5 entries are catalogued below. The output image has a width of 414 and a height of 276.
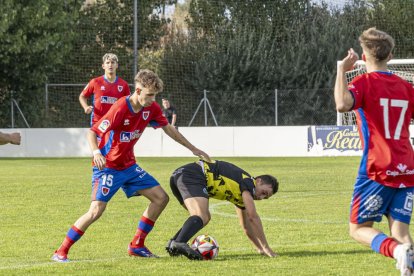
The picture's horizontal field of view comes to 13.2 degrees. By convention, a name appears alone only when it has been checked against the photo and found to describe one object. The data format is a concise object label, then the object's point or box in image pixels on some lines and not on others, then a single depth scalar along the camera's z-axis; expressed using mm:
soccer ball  16828
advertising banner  53844
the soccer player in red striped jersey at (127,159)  16709
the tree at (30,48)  63251
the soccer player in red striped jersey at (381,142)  12393
